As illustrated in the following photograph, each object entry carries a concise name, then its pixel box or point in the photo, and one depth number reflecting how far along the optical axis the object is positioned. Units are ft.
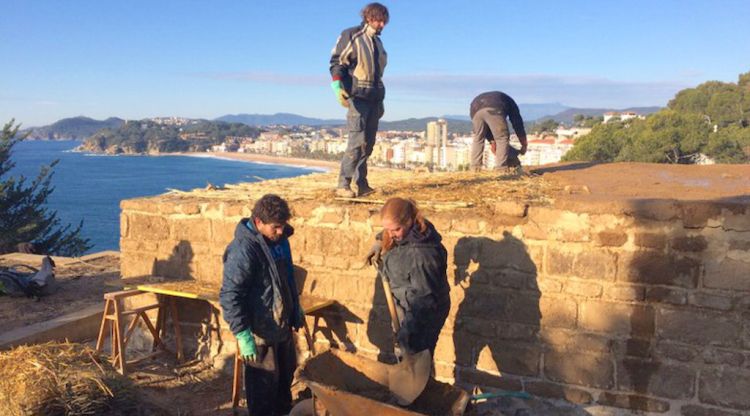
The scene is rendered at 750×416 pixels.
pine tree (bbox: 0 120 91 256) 68.49
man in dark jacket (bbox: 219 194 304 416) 13.20
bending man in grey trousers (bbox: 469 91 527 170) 28.91
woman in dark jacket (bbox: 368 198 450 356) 13.35
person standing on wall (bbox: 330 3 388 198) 18.45
